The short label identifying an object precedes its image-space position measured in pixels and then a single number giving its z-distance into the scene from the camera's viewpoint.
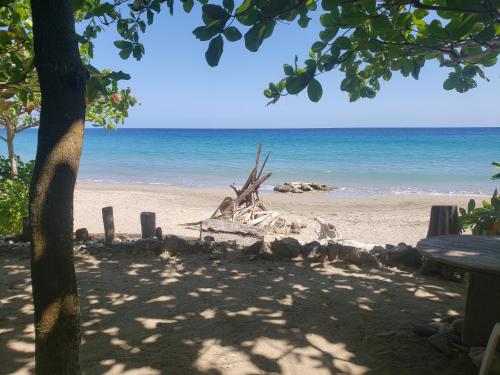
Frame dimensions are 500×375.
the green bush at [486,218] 4.79
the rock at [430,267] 5.41
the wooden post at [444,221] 5.65
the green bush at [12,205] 7.04
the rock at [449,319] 3.87
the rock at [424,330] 3.55
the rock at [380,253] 5.97
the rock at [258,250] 6.07
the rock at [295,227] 10.81
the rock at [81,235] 7.17
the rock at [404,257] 5.81
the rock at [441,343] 3.26
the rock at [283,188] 20.62
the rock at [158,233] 7.12
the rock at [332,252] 6.09
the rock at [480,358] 2.60
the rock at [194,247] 6.44
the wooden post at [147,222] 7.29
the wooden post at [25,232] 6.54
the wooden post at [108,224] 7.08
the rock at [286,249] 6.08
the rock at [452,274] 5.23
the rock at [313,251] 6.06
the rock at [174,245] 6.43
